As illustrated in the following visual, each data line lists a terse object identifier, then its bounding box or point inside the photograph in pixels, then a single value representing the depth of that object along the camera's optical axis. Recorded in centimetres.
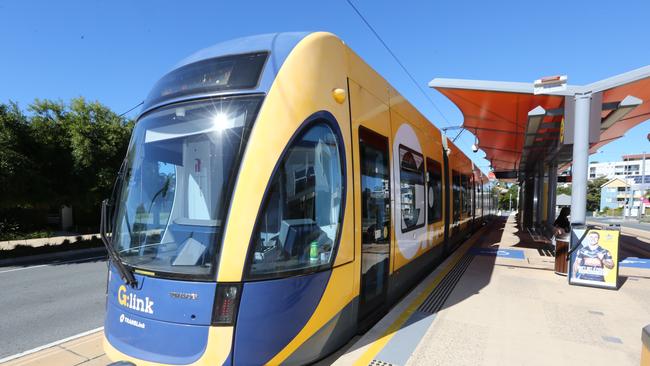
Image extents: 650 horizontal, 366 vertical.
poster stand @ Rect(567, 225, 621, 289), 646
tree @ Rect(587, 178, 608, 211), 8012
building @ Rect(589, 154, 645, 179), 9650
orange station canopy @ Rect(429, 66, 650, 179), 700
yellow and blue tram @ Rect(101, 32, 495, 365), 266
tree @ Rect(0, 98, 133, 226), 1124
